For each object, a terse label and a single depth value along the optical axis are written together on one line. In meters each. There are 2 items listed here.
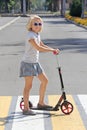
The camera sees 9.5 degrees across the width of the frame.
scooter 8.02
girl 7.84
